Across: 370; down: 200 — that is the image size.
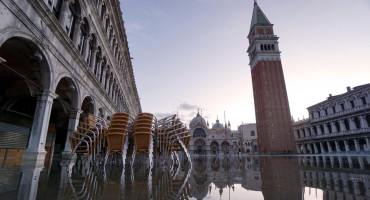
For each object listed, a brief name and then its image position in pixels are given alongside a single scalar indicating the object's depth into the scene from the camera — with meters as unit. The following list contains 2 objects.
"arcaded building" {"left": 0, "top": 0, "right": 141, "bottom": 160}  6.96
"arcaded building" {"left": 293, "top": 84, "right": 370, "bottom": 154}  34.03
